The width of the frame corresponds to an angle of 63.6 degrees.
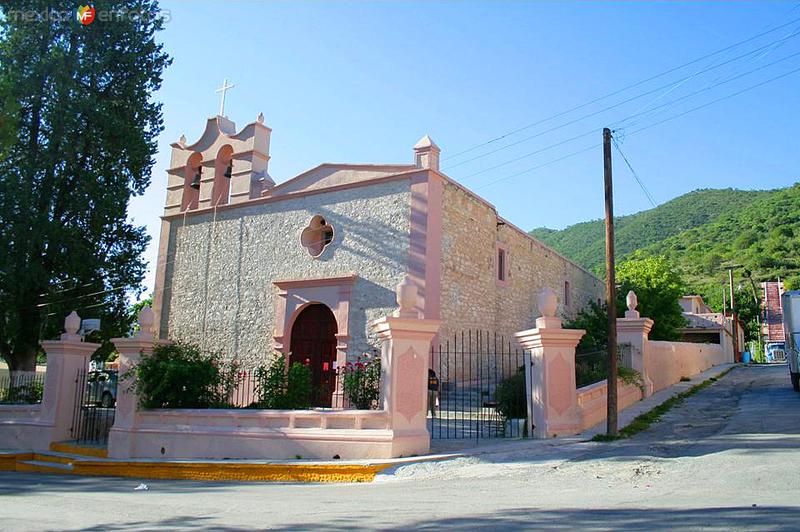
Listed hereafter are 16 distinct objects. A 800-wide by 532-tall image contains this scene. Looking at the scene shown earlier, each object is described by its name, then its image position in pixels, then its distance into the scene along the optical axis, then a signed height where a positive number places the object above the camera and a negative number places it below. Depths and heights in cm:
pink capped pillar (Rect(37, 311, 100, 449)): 1418 -8
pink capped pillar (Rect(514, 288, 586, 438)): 1083 +21
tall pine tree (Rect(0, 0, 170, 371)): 1891 +667
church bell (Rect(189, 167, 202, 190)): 2312 +695
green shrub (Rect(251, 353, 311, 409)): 1181 -13
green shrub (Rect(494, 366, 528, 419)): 1220 -23
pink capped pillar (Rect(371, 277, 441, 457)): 988 +18
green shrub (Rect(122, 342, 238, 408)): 1220 -1
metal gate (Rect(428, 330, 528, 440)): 1194 -22
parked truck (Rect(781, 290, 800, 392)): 1723 +177
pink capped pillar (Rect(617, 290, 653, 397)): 1585 +135
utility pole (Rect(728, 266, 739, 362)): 4934 +442
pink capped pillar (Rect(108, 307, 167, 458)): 1214 -40
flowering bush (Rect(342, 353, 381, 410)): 1128 -6
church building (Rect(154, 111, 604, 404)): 1788 +392
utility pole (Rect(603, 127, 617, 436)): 1087 +153
